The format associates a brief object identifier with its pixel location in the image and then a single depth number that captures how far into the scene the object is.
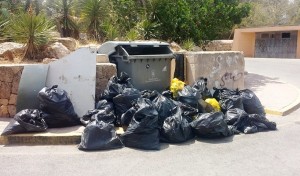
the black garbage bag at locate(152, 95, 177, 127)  5.26
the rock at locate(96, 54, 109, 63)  6.65
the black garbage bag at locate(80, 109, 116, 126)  5.18
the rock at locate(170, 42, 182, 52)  10.78
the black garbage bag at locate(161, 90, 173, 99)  6.11
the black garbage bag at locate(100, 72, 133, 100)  5.71
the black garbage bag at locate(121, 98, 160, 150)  4.71
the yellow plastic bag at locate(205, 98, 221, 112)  6.07
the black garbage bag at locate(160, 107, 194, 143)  4.93
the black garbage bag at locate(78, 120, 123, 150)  4.58
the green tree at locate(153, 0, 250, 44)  11.97
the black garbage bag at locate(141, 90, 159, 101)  5.74
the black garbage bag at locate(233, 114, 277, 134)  5.56
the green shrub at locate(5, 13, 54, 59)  7.07
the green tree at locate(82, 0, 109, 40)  11.80
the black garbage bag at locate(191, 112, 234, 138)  5.06
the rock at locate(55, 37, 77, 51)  8.99
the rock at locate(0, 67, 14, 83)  5.92
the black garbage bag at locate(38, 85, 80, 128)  5.19
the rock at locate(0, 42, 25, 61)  7.46
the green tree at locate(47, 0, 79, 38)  12.63
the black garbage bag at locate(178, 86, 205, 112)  5.84
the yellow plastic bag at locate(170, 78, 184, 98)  6.63
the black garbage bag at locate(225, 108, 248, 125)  5.63
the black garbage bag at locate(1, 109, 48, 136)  4.85
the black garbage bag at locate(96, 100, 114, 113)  5.46
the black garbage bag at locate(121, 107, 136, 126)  5.20
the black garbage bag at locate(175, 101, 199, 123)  5.48
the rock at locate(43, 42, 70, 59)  7.48
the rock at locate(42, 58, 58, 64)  6.85
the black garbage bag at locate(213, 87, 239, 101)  6.45
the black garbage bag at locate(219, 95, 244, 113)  6.00
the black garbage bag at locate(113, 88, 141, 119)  5.48
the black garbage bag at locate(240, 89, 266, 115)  6.25
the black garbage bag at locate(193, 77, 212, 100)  6.49
